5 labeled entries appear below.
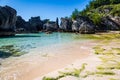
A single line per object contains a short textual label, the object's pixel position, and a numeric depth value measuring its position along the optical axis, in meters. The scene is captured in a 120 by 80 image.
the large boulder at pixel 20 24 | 52.63
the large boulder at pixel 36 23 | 54.01
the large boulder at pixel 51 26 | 50.50
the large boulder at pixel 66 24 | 47.24
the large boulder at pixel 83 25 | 37.76
